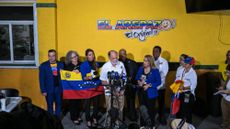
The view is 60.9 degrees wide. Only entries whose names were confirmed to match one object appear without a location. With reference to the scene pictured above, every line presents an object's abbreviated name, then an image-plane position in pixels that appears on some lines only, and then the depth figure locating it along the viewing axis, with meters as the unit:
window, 5.11
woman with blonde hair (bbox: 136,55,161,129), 3.97
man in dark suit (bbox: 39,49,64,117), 4.27
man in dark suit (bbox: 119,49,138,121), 4.56
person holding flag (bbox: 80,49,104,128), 4.22
